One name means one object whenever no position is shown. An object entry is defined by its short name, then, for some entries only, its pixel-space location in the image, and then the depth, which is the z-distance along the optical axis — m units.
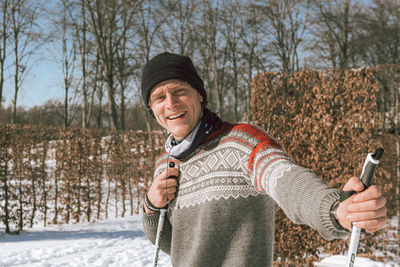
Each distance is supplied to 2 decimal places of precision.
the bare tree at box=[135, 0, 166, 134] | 19.92
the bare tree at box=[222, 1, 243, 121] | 23.03
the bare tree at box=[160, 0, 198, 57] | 21.80
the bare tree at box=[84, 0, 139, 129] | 17.61
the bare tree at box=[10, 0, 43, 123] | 19.12
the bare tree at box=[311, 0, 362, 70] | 21.39
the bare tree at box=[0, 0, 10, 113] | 18.88
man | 1.25
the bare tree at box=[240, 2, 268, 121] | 22.78
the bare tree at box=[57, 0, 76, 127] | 24.58
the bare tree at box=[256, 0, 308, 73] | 21.64
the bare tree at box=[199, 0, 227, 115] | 22.34
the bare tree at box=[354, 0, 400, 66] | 21.56
